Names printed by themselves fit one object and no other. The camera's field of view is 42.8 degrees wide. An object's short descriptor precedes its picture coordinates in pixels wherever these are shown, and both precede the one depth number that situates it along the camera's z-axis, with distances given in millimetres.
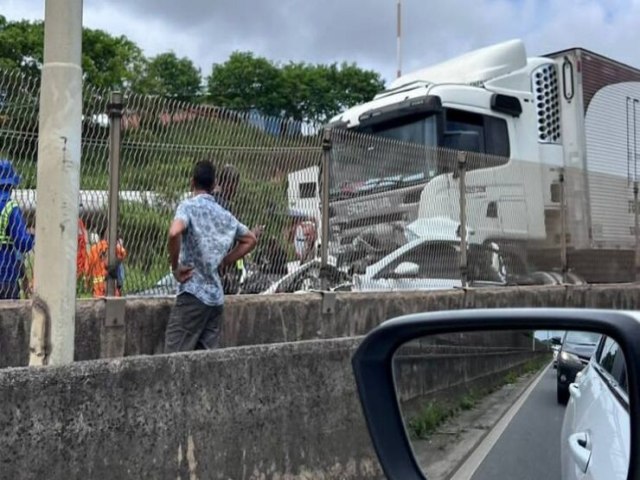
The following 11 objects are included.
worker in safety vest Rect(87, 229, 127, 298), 6211
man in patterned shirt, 6223
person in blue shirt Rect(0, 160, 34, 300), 5781
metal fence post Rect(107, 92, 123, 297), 6238
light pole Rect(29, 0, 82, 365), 4582
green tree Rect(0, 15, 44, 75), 51250
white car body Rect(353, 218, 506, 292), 8828
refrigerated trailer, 10273
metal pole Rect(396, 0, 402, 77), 31075
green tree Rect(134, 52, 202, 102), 68062
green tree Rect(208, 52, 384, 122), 67250
